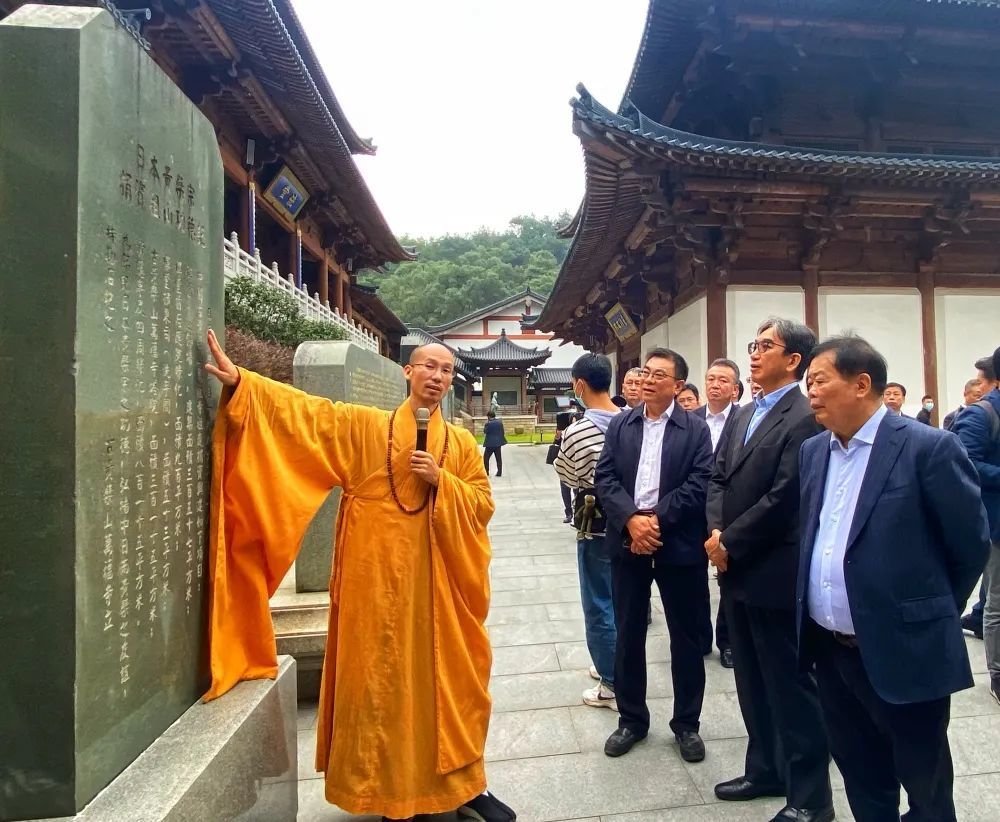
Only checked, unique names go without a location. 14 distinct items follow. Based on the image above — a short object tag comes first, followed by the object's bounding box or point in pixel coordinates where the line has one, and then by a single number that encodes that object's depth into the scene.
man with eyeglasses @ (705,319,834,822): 2.16
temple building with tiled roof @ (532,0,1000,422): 7.22
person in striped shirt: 3.13
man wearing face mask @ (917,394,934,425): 7.14
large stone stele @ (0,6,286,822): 1.30
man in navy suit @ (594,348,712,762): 2.63
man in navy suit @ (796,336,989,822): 1.68
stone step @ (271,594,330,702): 3.15
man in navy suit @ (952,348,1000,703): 2.98
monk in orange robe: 1.99
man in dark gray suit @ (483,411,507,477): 13.95
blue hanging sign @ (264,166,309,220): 11.81
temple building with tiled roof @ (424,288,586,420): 37.41
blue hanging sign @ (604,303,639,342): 11.83
